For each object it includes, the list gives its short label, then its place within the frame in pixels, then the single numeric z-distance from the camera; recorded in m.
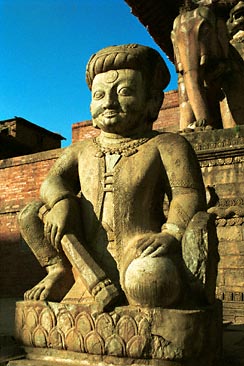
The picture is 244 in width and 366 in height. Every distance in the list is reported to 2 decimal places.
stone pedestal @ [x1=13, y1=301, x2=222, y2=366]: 2.24
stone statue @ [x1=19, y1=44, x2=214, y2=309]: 2.58
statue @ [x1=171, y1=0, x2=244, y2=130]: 5.95
